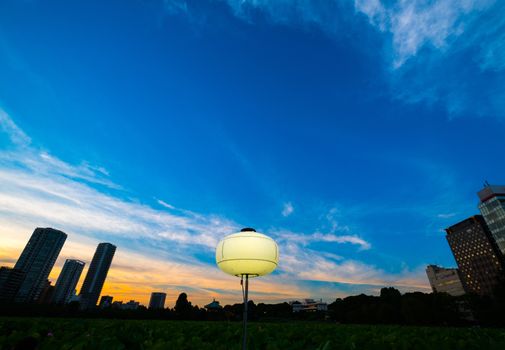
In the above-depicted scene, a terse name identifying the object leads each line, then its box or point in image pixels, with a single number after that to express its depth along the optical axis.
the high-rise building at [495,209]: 87.62
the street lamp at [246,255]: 3.28
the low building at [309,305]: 172.75
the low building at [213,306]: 84.72
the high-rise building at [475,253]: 110.75
